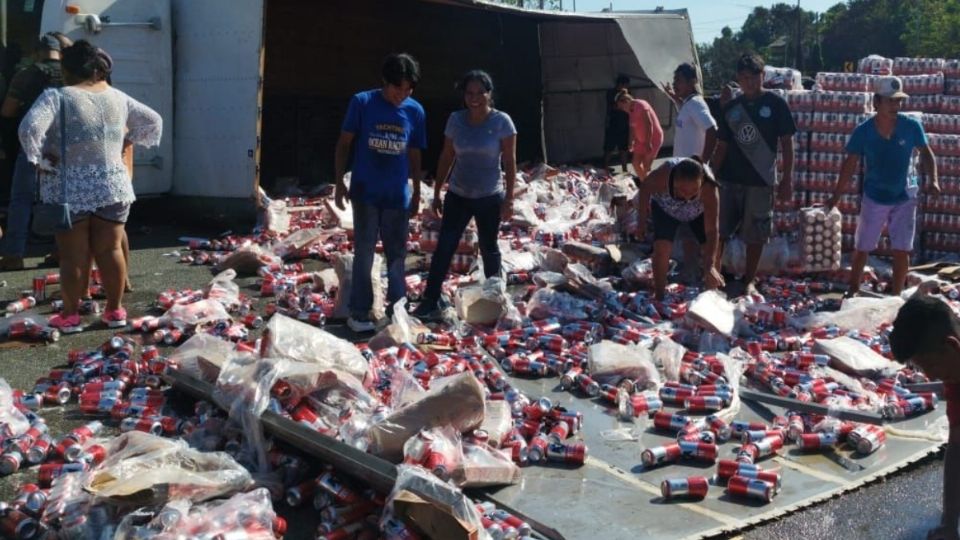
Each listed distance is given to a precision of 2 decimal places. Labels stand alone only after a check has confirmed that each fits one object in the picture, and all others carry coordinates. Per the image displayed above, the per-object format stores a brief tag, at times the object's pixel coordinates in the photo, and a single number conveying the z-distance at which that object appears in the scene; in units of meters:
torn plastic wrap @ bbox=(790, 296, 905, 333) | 7.43
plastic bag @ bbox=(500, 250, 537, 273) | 9.48
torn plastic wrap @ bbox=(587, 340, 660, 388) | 6.05
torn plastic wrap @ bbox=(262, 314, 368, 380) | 5.31
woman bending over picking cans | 7.45
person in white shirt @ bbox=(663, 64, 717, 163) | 8.85
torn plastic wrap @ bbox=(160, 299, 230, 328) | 7.14
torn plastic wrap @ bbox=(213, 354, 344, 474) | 4.66
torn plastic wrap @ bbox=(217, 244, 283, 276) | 9.35
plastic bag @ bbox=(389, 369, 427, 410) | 5.07
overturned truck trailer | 11.03
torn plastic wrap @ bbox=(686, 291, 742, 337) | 6.85
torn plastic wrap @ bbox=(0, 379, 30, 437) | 4.82
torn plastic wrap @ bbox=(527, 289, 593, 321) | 7.64
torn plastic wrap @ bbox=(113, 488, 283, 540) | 3.75
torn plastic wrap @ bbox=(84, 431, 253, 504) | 3.93
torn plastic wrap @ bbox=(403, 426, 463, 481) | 4.27
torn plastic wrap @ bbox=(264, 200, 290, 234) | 11.02
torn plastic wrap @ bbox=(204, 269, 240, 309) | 7.94
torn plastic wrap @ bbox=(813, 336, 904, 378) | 6.33
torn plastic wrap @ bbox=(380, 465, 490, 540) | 3.74
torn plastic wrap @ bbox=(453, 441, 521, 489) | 4.36
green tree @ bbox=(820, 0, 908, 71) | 68.88
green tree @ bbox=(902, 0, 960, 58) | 57.75
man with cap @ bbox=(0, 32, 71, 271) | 8.76
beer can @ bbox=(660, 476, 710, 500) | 4.44
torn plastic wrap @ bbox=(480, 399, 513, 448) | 4.77
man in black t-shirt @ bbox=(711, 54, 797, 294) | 8.52
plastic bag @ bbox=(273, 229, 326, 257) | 10.16
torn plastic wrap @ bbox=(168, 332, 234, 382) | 5.43
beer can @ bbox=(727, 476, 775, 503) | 4.43
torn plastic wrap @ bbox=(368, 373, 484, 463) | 4.50
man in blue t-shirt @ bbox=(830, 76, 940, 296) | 8.17
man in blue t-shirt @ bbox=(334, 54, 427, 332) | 7.03
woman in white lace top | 6.46
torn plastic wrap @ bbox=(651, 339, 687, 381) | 6.16
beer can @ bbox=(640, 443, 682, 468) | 4.82
